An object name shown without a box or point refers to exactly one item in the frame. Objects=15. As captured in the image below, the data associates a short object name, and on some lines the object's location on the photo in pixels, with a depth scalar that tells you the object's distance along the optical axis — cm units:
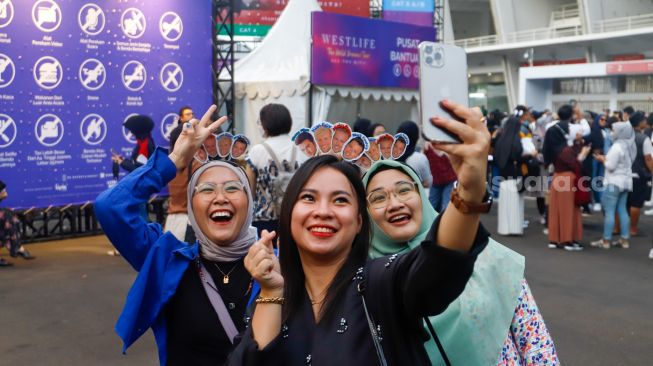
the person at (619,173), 879
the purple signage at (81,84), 841
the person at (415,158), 668
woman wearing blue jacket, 238
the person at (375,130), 759
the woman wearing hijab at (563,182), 884
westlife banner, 1131
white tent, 1159
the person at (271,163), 527
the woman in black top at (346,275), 143
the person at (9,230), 794
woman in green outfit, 234
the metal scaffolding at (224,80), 1065
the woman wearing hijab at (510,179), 996
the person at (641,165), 950
